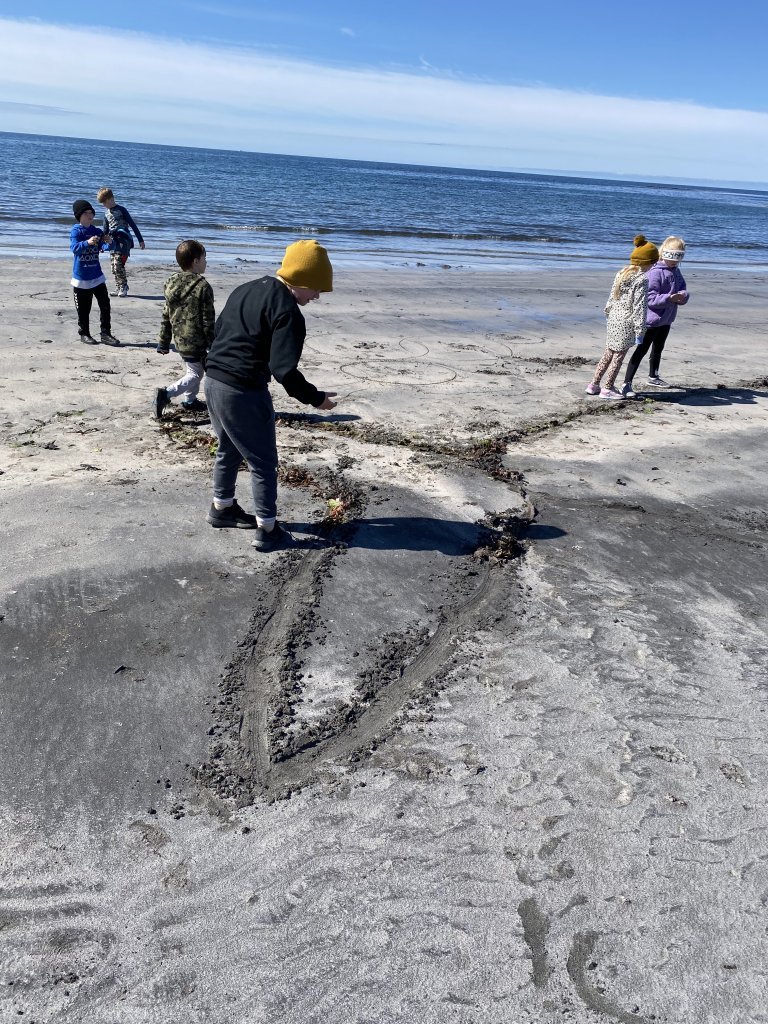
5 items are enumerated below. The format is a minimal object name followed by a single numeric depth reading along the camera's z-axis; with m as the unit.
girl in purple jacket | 8.77
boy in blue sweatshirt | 9.29
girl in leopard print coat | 8.52
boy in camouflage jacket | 6.80
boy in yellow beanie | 4.44
